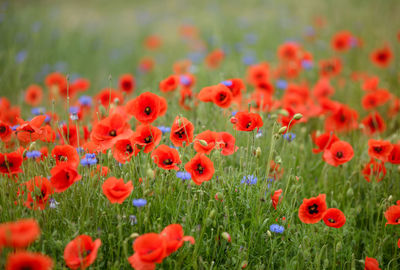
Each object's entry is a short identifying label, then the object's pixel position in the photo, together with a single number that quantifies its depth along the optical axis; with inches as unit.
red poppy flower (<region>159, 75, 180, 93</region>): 138.5
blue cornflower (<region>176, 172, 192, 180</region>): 125.1
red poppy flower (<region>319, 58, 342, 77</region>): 178.8
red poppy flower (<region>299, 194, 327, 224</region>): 125.7
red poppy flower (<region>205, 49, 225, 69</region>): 192.4
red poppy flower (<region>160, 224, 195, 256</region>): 120.5
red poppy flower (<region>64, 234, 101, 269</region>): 120.2
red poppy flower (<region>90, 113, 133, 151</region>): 125.5
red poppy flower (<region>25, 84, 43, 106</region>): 151.4
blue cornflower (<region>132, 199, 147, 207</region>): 122.2
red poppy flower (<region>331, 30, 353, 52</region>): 189.4
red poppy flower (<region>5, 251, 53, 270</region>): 117.2
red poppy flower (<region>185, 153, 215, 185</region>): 124.4
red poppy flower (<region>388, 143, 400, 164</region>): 130.8
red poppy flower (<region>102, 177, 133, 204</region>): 121.7
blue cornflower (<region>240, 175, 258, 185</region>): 127.2
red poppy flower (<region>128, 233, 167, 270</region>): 119.1
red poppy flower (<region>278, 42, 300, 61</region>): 167.6
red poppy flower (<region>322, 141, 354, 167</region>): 131.0
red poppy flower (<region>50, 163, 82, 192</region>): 122.3
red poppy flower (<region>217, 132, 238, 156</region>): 128.4
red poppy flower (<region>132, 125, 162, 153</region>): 126.0
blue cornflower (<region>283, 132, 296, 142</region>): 133.4
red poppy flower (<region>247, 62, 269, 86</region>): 148.4
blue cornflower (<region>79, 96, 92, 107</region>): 143.9
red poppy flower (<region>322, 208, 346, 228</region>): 125.2
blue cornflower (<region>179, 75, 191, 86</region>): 145.5
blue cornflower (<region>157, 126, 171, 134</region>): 132.7
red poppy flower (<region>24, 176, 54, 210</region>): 123.5
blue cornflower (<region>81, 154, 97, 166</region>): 124.8
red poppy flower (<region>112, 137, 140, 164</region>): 126.2
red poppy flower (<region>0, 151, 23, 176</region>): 124.9
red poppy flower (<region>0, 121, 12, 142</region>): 127.3
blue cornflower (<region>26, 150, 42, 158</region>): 125.2
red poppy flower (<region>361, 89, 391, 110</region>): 146.9
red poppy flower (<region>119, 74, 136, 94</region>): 151.0
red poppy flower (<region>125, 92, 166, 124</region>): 127.0
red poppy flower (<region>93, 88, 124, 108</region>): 143.4
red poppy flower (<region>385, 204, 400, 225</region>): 126.6
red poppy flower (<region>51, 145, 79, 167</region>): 126.0
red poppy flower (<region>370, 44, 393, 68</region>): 172.8
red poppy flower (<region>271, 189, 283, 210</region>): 127.5
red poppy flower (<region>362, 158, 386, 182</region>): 133.2
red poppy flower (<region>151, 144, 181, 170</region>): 125.2
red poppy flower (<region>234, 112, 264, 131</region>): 126.8
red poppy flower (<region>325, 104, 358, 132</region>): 144.4
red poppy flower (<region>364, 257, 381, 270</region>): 125.3
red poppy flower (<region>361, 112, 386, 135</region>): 143.9
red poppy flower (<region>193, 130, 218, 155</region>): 125.9
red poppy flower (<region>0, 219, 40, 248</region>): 117.1
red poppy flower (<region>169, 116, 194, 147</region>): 126.5
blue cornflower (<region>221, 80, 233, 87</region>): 132.3
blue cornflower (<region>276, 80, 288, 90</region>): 153.2
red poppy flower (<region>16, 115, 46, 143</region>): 125.8
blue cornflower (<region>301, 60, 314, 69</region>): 172.2
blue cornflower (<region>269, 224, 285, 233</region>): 125.0
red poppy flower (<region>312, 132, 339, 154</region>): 133.6
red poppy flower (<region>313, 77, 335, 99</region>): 156.1
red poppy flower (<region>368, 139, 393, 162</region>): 130.4
